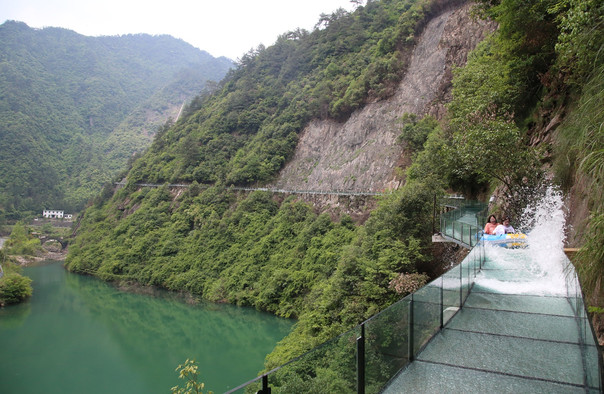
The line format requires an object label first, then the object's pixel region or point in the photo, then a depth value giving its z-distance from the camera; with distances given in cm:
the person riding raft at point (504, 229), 1102
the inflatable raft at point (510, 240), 1043
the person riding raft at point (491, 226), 1174
